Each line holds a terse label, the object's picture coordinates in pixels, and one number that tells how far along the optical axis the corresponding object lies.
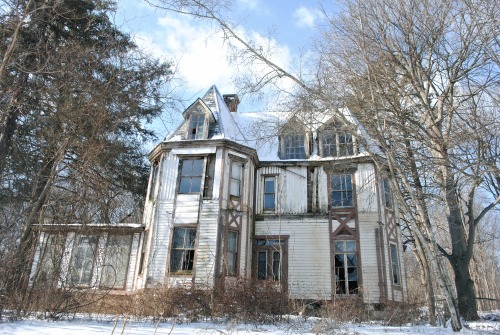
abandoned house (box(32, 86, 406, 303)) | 15.84
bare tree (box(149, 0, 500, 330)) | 10.16
